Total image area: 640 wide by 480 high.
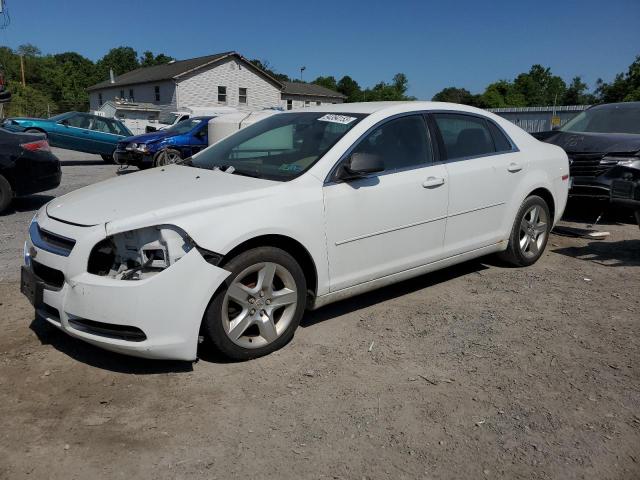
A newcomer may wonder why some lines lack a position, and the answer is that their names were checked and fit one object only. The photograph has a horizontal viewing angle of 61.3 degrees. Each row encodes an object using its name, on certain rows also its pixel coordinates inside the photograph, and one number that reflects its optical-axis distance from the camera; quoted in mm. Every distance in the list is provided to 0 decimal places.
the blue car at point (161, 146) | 13750
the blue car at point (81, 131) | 16188
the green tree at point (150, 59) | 92500
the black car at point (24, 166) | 7766
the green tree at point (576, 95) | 88750
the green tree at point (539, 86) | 90000
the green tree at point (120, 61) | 89238
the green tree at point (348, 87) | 86425
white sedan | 3088
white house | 38469
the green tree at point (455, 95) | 81656
